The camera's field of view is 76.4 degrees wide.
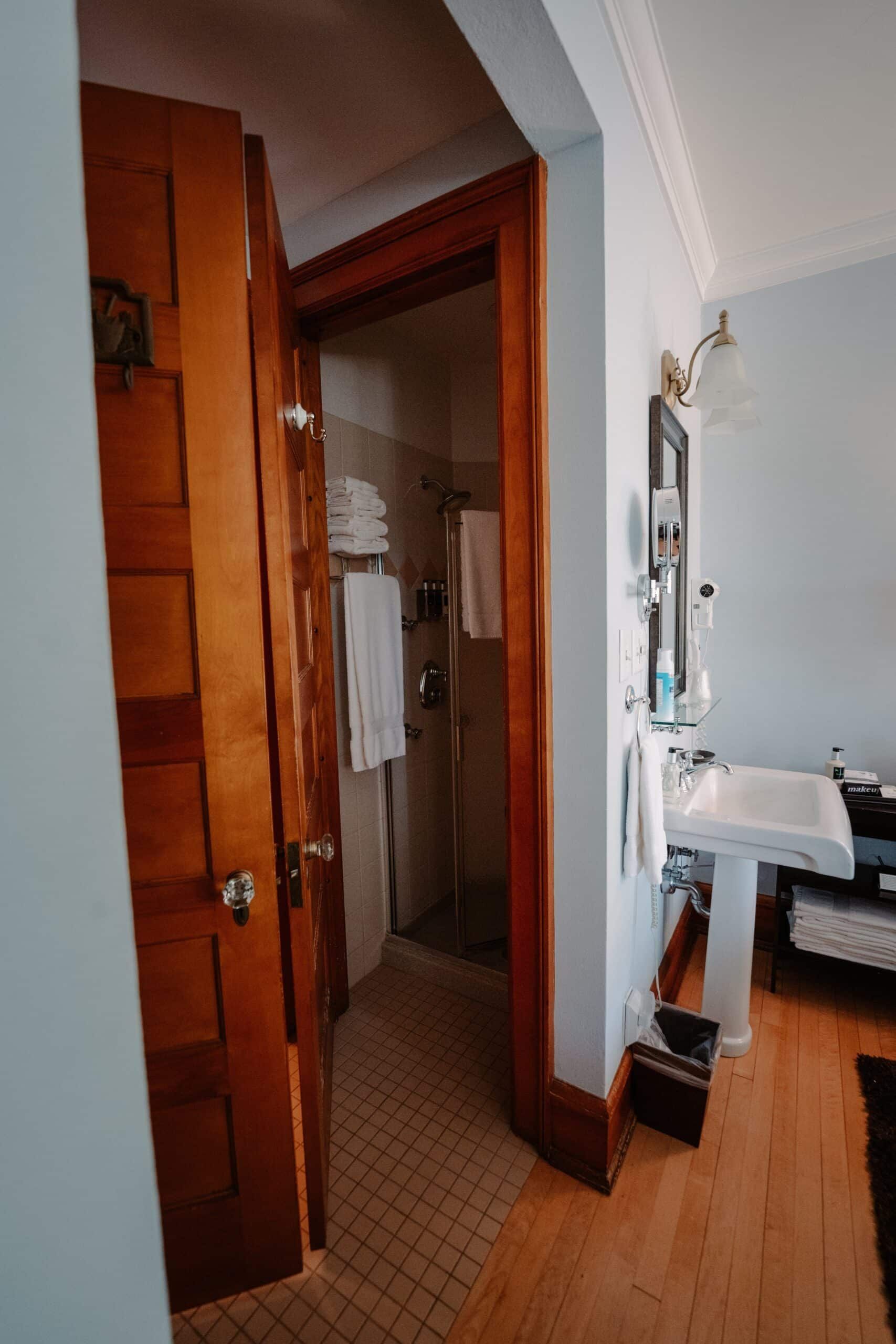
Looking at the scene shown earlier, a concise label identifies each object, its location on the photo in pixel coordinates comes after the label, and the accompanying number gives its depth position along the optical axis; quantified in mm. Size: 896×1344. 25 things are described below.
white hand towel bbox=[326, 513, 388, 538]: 1948
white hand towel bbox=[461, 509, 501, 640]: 2254
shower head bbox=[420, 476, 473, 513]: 2254
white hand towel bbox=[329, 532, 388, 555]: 1961
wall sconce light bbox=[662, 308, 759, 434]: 1607
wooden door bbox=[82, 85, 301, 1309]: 935
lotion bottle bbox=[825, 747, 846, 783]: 2080
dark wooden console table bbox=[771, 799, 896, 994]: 1885
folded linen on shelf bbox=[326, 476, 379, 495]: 1927
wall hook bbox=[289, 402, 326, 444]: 1292
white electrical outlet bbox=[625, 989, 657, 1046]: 1537
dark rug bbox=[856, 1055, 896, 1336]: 1240
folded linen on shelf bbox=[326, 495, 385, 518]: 1933
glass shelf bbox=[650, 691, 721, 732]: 1756
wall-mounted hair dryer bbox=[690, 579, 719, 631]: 2268
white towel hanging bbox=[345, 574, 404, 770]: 2045
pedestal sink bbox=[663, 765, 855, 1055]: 1507
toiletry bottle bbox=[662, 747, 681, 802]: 1816
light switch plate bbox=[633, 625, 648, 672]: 1522
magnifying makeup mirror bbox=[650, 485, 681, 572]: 1487
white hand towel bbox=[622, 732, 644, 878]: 1448
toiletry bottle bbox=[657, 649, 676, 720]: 1729
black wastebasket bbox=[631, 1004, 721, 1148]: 1465
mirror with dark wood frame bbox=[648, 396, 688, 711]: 1572
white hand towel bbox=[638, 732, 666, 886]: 1433
